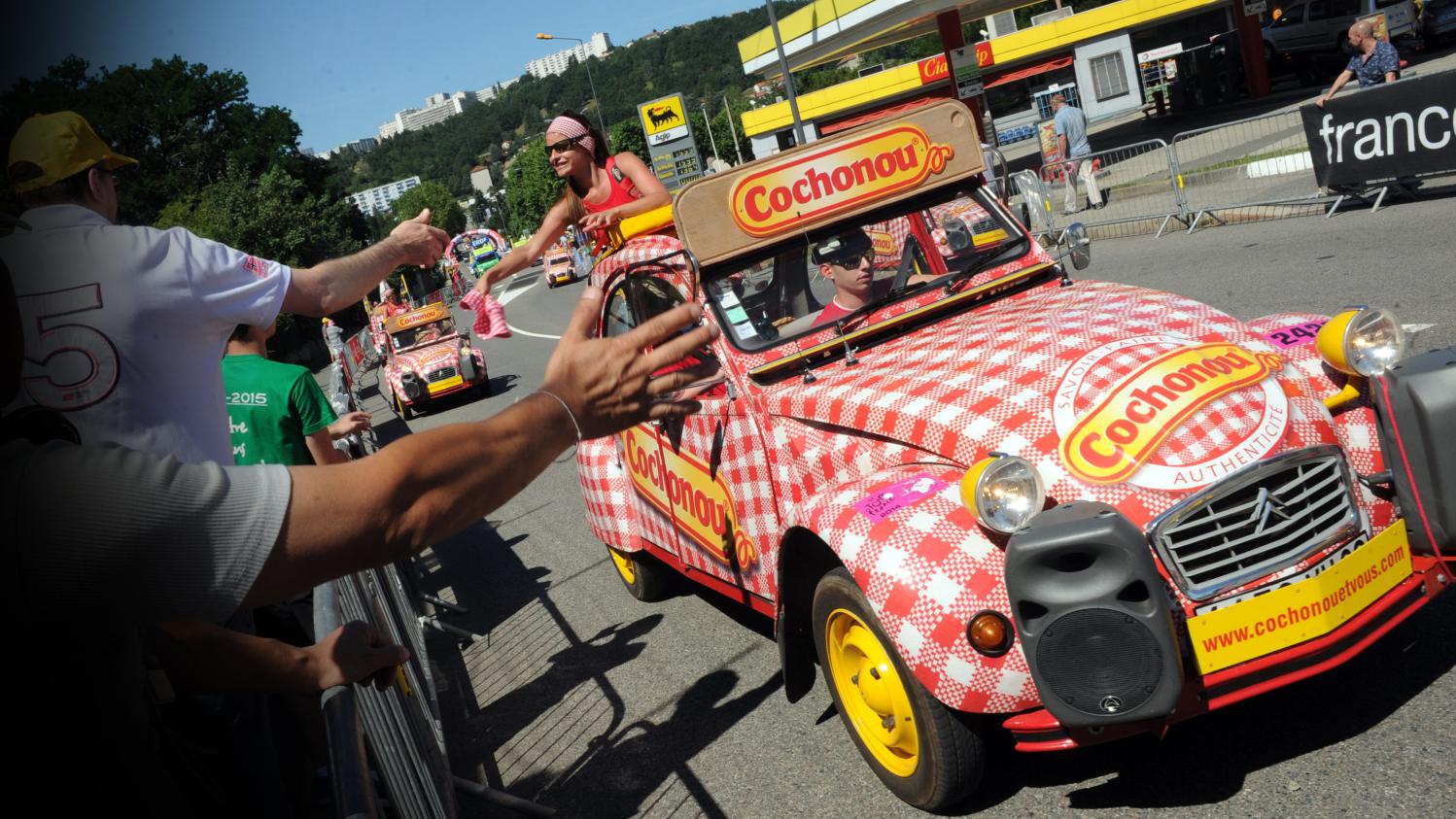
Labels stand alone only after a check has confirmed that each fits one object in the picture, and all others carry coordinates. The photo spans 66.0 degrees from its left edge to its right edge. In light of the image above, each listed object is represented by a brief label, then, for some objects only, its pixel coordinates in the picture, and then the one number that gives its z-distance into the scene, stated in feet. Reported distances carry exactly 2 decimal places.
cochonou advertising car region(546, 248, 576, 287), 148.15
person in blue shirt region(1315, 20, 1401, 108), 42.78
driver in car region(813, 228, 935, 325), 15.58
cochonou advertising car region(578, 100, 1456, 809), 10.37
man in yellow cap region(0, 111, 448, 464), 8.83
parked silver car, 96.53
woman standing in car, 20.30
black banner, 36.40
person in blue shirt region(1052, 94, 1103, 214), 58.75
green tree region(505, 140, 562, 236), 298.04
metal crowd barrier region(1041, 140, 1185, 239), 50.75
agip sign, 117.08
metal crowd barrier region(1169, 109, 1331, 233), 46.52
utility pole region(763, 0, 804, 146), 80.98
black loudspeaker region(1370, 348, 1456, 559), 11.10
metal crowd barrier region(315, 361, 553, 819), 8.41
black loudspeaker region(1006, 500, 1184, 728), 9.93
